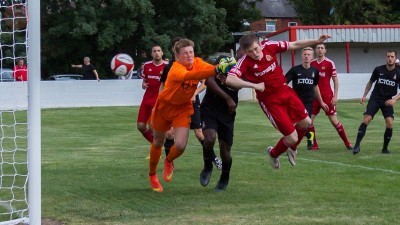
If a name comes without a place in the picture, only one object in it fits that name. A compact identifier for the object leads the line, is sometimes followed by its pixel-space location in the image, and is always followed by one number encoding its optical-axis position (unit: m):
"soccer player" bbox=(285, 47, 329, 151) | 14.67
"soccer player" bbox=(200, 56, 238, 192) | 9.82
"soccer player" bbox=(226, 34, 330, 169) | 9.63
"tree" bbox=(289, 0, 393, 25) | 55.75
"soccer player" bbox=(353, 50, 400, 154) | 14.23
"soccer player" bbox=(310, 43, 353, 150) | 15.41
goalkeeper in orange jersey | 9.30
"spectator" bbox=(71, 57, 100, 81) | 34.22
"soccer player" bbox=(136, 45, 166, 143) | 13.08
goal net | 8.06
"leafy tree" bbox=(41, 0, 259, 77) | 45.66
